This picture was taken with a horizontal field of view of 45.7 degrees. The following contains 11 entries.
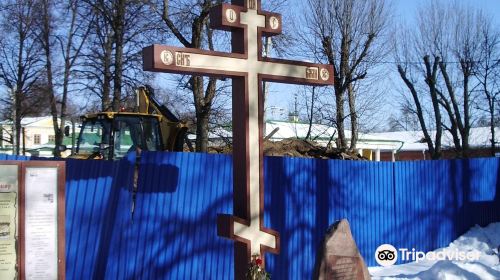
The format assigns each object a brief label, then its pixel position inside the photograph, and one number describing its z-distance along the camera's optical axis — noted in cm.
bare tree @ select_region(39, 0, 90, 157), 3070
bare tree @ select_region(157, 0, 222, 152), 2036
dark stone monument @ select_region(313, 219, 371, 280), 675
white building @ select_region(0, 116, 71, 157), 7194
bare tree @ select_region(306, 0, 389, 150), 2298
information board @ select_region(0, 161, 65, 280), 557
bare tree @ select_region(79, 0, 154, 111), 2508
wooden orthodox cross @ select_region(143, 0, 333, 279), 619
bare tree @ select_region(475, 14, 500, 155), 2929
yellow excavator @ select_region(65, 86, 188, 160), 1375
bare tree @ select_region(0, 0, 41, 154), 3125
